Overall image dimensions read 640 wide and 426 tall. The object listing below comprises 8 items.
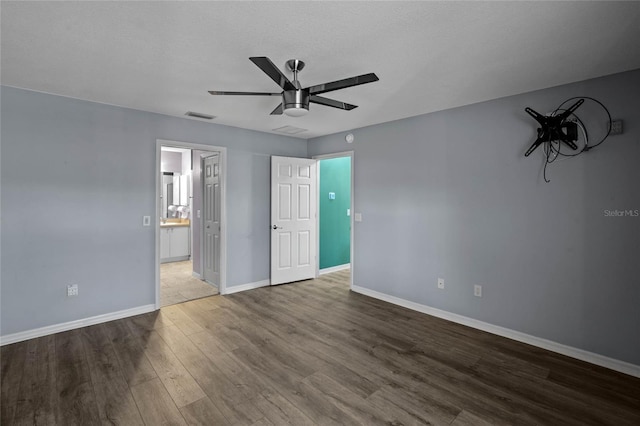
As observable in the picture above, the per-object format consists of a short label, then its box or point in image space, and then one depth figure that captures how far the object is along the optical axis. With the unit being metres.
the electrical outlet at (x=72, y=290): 3.49
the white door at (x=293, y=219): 5.24
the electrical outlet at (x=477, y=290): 3.59
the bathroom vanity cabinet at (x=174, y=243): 7.02
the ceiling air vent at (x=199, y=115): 4.07
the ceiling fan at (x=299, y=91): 2.15
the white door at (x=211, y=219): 5.03
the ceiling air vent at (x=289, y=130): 4.90
